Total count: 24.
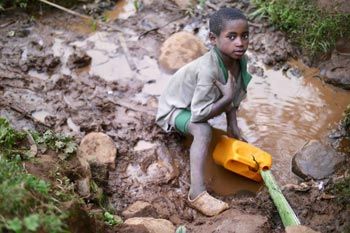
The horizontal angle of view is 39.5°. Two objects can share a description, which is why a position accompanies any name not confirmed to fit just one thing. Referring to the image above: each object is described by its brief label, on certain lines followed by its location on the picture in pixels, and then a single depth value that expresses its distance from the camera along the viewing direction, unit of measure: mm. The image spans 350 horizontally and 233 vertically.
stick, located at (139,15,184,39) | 5316
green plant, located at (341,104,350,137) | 4102
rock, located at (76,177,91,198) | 3156
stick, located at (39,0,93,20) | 5496
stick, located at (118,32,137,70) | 4926
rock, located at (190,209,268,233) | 2781
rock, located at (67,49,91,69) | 4852
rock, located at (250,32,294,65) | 4914
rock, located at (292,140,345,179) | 3664
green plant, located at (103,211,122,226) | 2831
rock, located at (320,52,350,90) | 4625
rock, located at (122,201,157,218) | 3197
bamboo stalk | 2965
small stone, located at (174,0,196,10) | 5617
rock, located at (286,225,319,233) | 2645
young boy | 3354
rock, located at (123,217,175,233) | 2794
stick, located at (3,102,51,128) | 4086
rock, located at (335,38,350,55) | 4836
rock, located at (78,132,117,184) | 3607
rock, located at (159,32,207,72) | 4816
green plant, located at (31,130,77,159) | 3387
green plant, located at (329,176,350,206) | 3024
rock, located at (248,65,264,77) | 4805
